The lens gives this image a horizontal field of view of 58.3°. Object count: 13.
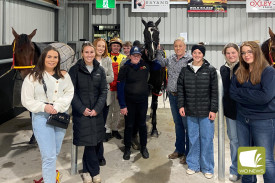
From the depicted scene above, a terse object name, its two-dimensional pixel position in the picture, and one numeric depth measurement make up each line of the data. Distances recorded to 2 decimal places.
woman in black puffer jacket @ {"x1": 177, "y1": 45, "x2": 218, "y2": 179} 2.63
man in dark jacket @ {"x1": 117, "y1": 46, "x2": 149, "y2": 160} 3.03
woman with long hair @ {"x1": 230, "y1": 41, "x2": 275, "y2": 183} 1.96
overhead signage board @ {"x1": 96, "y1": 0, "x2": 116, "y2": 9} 9.03
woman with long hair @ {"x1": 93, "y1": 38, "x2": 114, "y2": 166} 3.13
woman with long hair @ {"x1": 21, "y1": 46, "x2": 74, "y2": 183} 2.10
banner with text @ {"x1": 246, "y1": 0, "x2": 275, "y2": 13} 8.79
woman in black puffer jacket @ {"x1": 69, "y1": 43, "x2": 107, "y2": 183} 2.48
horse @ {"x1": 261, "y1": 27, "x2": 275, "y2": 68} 3.68
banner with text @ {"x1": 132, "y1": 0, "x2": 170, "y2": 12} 8.94
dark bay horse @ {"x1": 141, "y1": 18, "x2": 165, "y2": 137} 3.68
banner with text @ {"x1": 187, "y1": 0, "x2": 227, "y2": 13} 8.96
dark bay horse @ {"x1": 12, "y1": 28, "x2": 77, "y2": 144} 3.39
